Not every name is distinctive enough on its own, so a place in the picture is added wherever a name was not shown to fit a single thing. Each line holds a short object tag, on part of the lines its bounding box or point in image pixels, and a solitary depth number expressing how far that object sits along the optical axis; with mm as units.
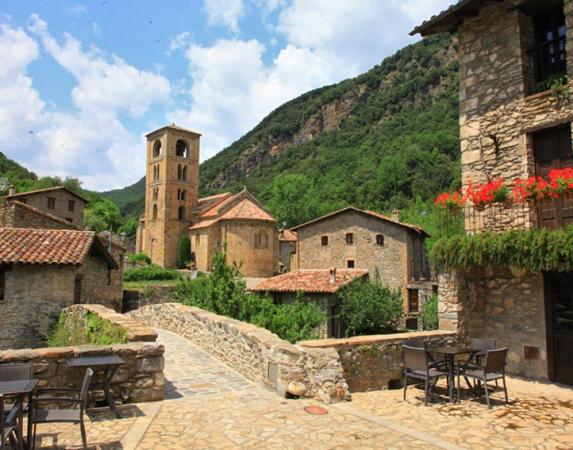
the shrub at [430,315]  25656
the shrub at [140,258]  45781
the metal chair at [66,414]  4609
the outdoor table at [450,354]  7207
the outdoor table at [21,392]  4285
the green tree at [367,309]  24047
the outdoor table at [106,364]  5989
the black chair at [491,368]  6918
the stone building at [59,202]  38281
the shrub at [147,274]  37844
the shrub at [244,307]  14938
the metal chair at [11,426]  3891
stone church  40344
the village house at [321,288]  24453
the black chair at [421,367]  7074
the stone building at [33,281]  13984
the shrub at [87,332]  8180
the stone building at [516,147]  8750
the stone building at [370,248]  28797
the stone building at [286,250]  51666
